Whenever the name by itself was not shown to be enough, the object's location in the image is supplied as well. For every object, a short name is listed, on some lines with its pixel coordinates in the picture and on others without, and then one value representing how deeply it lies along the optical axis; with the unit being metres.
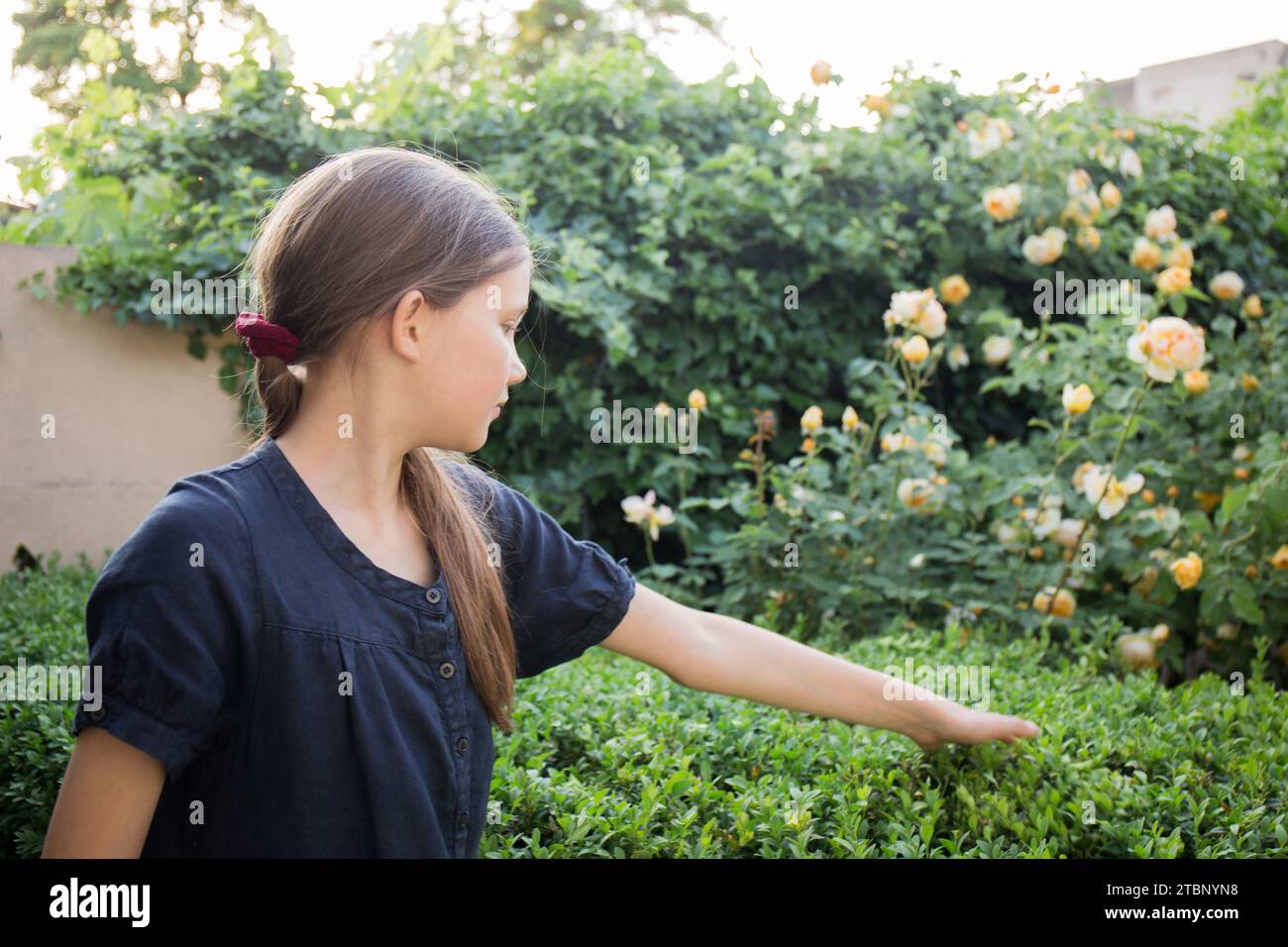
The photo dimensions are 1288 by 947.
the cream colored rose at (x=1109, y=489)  3.19
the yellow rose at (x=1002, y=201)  4.29
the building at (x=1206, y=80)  7.86
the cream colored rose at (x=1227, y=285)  4.48
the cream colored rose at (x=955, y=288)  4.14
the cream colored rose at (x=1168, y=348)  3.02
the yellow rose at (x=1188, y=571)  2.97
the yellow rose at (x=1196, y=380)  3.34
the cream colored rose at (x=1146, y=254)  4.12
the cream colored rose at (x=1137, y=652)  3.09
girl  1.29
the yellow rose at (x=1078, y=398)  3.15
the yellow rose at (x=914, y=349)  3.50
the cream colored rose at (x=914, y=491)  3.56
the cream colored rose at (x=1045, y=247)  4.38
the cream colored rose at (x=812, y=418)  3.59
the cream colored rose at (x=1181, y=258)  3.88
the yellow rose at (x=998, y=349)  4.08
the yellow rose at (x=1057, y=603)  3.28
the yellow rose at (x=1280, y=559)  2.92
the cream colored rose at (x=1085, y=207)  4.62
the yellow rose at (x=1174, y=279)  3.41
